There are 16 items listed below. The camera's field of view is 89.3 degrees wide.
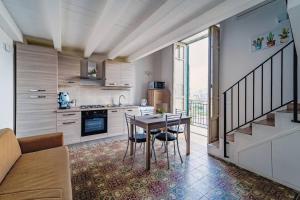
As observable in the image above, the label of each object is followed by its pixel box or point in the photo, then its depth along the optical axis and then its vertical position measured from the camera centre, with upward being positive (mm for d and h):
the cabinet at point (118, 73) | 4551 +818
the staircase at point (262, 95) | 2531 +81
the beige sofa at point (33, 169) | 1295 -765
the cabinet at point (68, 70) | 3963 +781
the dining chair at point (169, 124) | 2834 -479
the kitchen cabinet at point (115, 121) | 4230 -624
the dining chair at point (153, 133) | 3166 -730
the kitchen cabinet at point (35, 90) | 3154 +217
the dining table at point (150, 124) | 2611 -450
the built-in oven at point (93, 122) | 3849 -589
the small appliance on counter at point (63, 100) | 3809 -13
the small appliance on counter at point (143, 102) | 5265 -84
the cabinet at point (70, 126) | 3585 -630
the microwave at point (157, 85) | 5336 +534
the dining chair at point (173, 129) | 3334 -671
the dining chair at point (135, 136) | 2801 -704
